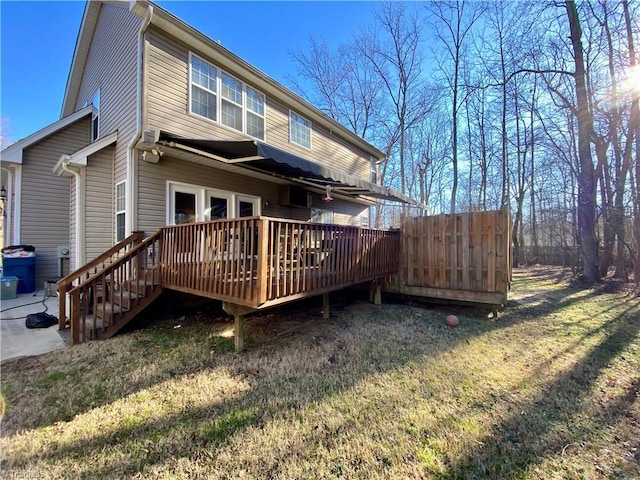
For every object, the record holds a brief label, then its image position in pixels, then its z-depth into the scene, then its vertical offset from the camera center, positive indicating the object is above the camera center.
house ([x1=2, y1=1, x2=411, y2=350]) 4.12 +1.52
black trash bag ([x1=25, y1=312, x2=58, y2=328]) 4.79 -1.27
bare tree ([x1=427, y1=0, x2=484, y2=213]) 15.45 +11.49
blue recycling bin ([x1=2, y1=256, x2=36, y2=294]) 7.50 -0.65
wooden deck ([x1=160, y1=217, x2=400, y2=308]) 3.60 -0.22
